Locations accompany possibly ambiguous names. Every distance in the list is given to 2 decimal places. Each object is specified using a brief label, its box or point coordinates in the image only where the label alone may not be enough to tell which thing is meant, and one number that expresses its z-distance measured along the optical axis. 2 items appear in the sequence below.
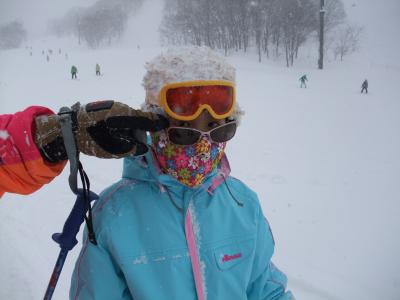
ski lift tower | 28.98
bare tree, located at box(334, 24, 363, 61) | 39.16
